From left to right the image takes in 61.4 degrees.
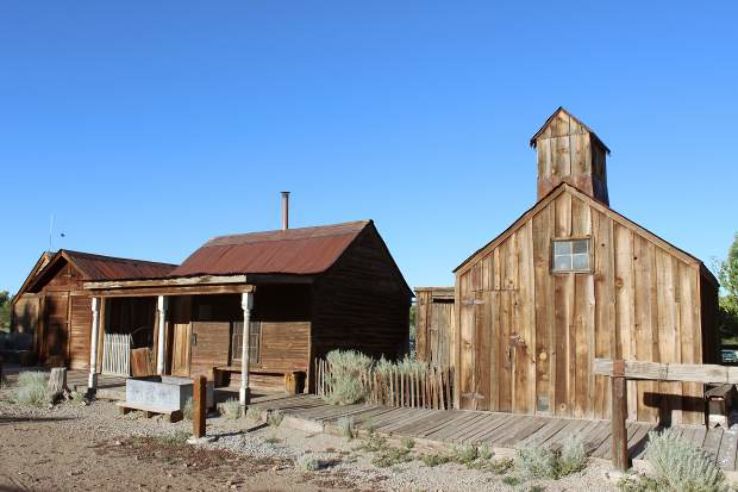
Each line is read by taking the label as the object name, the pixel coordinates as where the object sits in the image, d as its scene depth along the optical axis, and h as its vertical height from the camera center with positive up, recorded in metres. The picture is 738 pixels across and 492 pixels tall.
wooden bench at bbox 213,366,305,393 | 15.52 -1.63
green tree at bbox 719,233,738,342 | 22.70 +0.82
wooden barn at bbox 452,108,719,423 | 10.84 +0.20
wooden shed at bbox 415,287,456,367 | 17.09 -0.33
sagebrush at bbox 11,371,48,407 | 15.23 -2.12
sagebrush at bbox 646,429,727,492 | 7.13 -1.78
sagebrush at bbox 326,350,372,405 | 13.60 -1.47
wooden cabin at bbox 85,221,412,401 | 16.05 +0.23
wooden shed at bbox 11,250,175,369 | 22.17 +0.31
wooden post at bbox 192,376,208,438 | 11.02 -1.76
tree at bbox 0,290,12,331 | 46.72 -0.49
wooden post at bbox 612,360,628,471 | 8.02 -1.31
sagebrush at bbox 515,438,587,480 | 8.22 -1.95
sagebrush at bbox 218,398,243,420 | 12.93 -2.07
